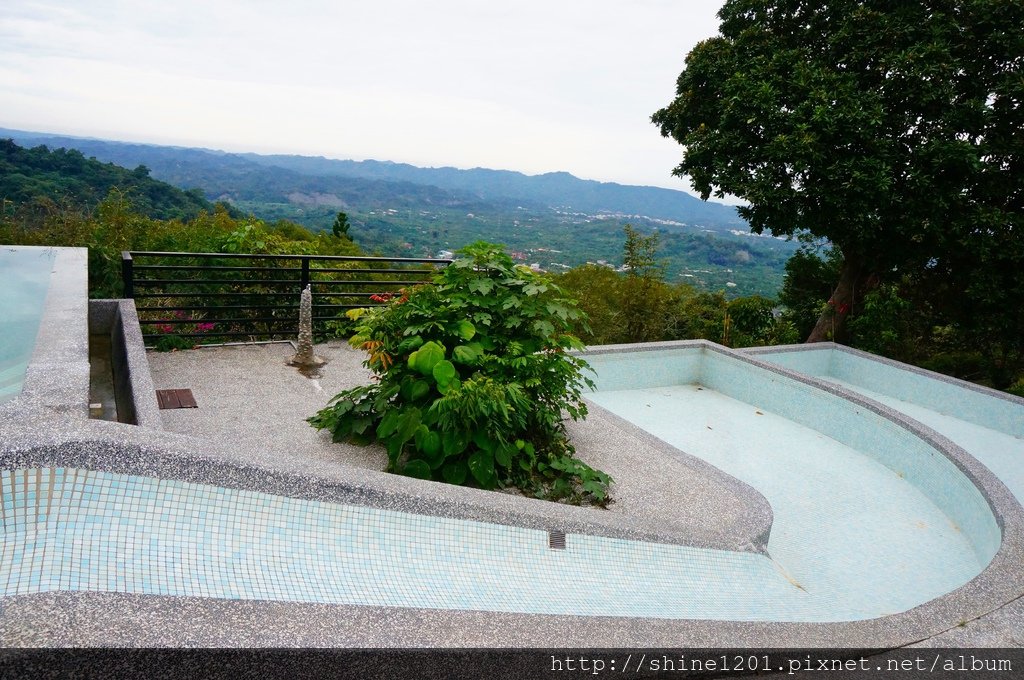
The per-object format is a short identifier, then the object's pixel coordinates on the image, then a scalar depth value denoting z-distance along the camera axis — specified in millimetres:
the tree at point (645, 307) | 7934
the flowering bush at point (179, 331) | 5156
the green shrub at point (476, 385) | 3016
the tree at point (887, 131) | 6656
